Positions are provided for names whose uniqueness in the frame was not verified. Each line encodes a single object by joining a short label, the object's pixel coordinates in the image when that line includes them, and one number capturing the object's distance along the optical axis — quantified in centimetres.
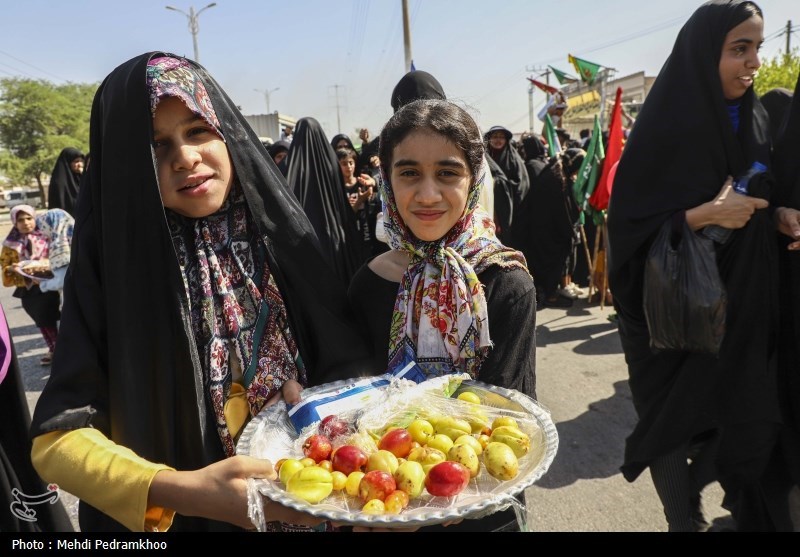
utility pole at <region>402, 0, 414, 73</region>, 1612
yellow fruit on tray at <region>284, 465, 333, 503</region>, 100
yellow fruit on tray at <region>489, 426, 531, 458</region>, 113
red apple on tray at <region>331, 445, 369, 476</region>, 108
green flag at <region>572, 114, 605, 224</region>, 596
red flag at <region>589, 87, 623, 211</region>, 489
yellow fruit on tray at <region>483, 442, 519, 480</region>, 106
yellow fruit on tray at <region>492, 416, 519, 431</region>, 119
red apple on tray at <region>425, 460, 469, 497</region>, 102
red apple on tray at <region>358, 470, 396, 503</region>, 101
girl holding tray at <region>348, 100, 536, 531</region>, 139
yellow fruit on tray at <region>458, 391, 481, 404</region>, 126
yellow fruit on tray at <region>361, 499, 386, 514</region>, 98
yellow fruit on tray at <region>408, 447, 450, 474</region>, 108
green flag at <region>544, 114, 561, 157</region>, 761
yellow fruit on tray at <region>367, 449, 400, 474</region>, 107
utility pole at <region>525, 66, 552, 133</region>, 5174
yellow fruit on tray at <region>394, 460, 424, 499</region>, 102
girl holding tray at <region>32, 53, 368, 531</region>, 105
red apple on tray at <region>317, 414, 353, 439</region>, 118
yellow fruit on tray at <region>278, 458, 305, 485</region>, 103
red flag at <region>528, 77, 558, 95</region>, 1114
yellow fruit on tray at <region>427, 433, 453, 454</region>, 112
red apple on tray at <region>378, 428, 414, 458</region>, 114
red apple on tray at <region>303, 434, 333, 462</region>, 111
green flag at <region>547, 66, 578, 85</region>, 1197
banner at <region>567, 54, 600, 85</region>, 1029
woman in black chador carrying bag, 206
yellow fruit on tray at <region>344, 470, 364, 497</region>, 104
